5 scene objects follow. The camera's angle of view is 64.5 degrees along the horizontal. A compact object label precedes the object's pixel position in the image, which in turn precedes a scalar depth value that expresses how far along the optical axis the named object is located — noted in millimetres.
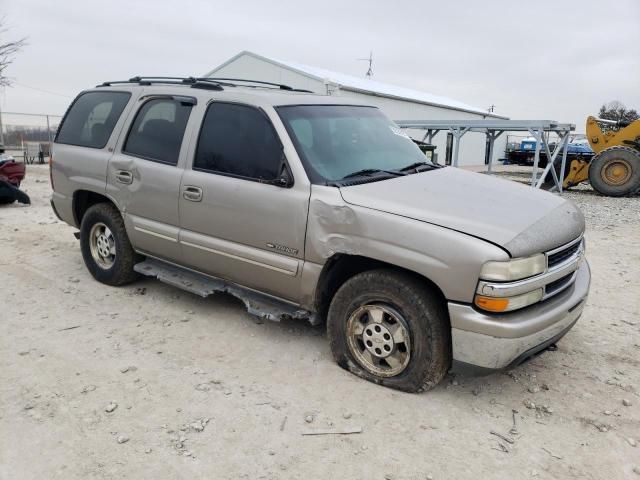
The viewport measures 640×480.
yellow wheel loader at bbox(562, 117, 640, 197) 13867
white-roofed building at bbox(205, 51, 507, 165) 22000
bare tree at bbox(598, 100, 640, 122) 47397
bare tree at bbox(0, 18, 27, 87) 18578
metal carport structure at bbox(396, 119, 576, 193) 14086
